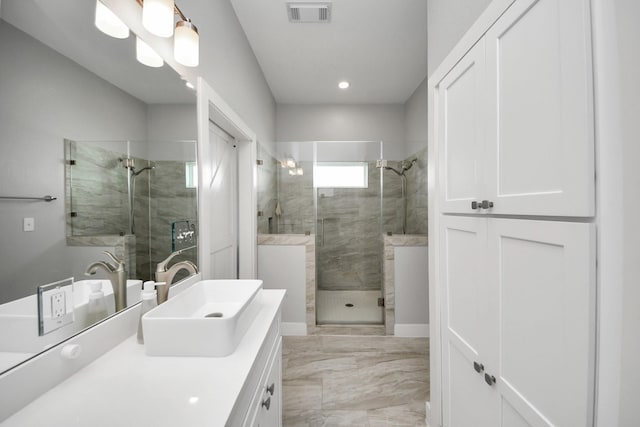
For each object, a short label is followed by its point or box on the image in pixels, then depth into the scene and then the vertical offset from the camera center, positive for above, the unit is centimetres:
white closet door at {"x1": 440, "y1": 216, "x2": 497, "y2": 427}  105 -51
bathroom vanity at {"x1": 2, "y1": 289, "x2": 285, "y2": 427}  59 -45
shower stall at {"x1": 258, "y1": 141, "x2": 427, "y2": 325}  303 -1
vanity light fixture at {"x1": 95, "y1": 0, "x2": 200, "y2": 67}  92 +69
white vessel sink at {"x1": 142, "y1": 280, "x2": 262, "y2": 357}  82 -38
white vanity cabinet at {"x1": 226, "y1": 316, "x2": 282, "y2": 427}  76 -64
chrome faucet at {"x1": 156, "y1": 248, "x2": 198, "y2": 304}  111 -28
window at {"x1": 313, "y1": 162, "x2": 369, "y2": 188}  308 +39
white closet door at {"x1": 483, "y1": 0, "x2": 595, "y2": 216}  64 +27
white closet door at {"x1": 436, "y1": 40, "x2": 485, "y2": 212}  106 +35
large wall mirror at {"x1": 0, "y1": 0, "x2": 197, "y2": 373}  64 +16
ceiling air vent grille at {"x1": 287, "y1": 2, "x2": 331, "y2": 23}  197 +149
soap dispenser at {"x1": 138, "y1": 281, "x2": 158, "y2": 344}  98 -32
